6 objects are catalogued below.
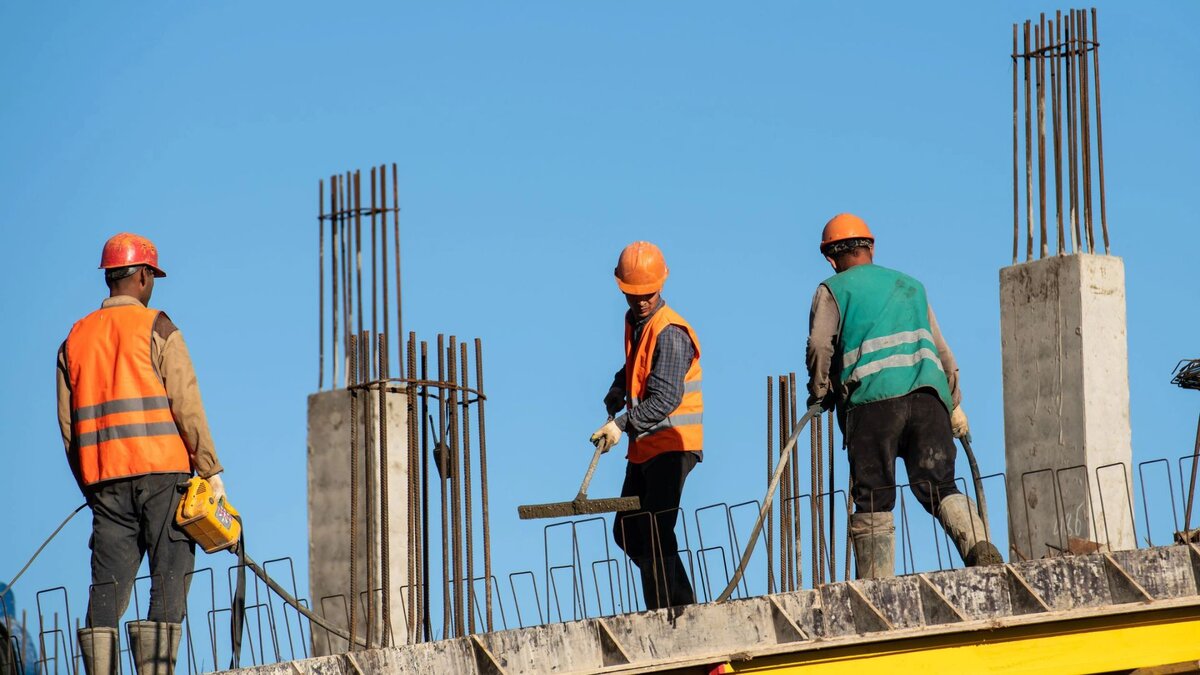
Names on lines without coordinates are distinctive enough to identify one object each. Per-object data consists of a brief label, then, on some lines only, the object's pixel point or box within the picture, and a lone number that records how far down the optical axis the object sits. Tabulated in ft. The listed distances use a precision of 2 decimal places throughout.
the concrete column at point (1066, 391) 89.45
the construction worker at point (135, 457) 56.18
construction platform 55.42
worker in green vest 62.08
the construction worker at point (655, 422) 61.62
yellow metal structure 55.93
